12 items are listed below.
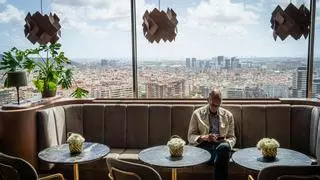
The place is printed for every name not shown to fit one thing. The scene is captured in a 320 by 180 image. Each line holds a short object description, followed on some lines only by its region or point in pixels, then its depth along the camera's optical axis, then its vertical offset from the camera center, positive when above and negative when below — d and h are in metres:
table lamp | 4.21 -0.10
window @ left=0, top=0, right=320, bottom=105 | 4.80 +0.22
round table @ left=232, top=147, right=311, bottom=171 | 3.15 -0.78
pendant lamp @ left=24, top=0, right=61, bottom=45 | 4.55 +0.49
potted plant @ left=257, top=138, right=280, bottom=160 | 3.24 -0.68
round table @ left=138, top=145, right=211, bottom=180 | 3.16 -0.77
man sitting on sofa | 4.02 -0.64
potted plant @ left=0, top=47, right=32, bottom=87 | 4.76 +0.11
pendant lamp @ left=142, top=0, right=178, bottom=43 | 4.16 +0.46
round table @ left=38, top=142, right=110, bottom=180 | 3.33 -0.77
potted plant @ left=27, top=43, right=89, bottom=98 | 4.90 -0.01
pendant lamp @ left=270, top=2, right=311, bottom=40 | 4.05 +0.48
